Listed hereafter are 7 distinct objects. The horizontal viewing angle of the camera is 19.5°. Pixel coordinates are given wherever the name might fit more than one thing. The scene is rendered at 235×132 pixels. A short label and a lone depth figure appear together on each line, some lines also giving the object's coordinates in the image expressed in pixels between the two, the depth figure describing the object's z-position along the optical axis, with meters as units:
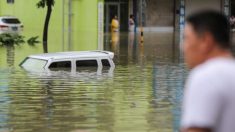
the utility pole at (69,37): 36.82
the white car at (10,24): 50.25
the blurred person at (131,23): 61.15
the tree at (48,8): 39.41
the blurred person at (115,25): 59.92
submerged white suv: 22.52
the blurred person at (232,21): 64.91
